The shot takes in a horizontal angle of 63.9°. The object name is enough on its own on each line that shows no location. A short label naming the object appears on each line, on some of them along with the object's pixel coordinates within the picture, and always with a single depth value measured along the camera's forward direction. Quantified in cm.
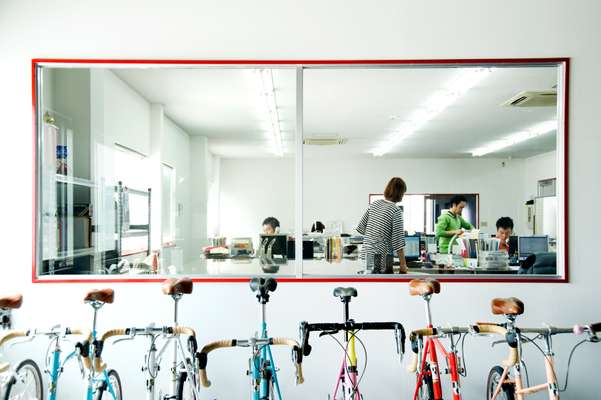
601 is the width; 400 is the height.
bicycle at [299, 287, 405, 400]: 233
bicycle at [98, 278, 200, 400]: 237
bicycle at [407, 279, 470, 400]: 237
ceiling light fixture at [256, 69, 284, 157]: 336
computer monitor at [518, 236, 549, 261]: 328
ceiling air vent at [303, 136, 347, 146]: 341
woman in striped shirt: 350
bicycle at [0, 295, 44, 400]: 236
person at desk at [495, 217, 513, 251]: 373
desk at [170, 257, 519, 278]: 325
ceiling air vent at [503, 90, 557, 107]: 329
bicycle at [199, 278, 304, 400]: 221
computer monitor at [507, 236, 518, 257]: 351
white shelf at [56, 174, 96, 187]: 332
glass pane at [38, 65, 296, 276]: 329
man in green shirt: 407
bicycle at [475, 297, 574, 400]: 217
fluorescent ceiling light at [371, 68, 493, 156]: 383
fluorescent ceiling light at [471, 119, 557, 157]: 339
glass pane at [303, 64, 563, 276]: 333
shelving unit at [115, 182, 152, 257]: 345
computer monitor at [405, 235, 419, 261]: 350
